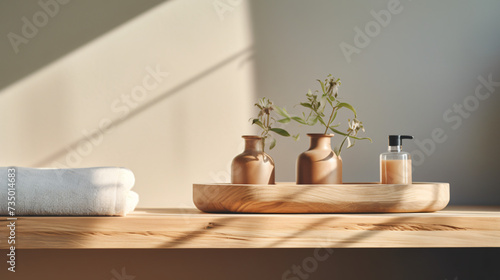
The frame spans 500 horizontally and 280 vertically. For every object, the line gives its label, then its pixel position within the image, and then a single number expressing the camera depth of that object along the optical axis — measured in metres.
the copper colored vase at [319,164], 2.84
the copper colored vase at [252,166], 2.82
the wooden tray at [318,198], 2.73
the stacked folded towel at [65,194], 2.66
